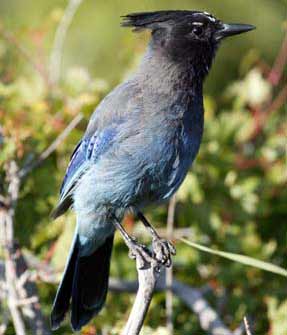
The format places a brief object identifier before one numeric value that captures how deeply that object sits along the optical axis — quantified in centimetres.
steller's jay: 754
